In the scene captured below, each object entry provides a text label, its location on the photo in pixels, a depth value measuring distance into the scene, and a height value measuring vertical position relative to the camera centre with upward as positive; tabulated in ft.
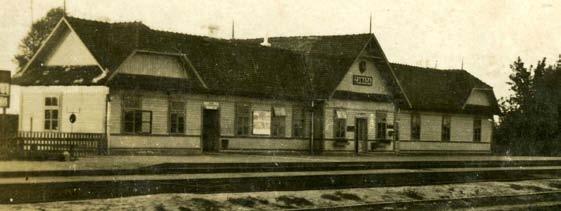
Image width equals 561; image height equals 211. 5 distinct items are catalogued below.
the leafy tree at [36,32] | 186.29 +21.22
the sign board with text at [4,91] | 72.23 +2.85
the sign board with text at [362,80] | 122.62 +7.63
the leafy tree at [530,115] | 164.14 +3.65
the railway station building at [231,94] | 92.17 +4.40
